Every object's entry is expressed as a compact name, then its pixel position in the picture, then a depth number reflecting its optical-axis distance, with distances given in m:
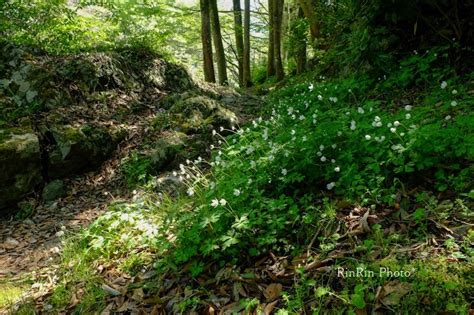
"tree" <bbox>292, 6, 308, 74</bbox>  10.35
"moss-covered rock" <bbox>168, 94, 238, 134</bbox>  6.28
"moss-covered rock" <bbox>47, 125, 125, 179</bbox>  5.43
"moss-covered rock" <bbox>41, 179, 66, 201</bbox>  5.19
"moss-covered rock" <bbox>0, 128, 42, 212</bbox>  4.92
